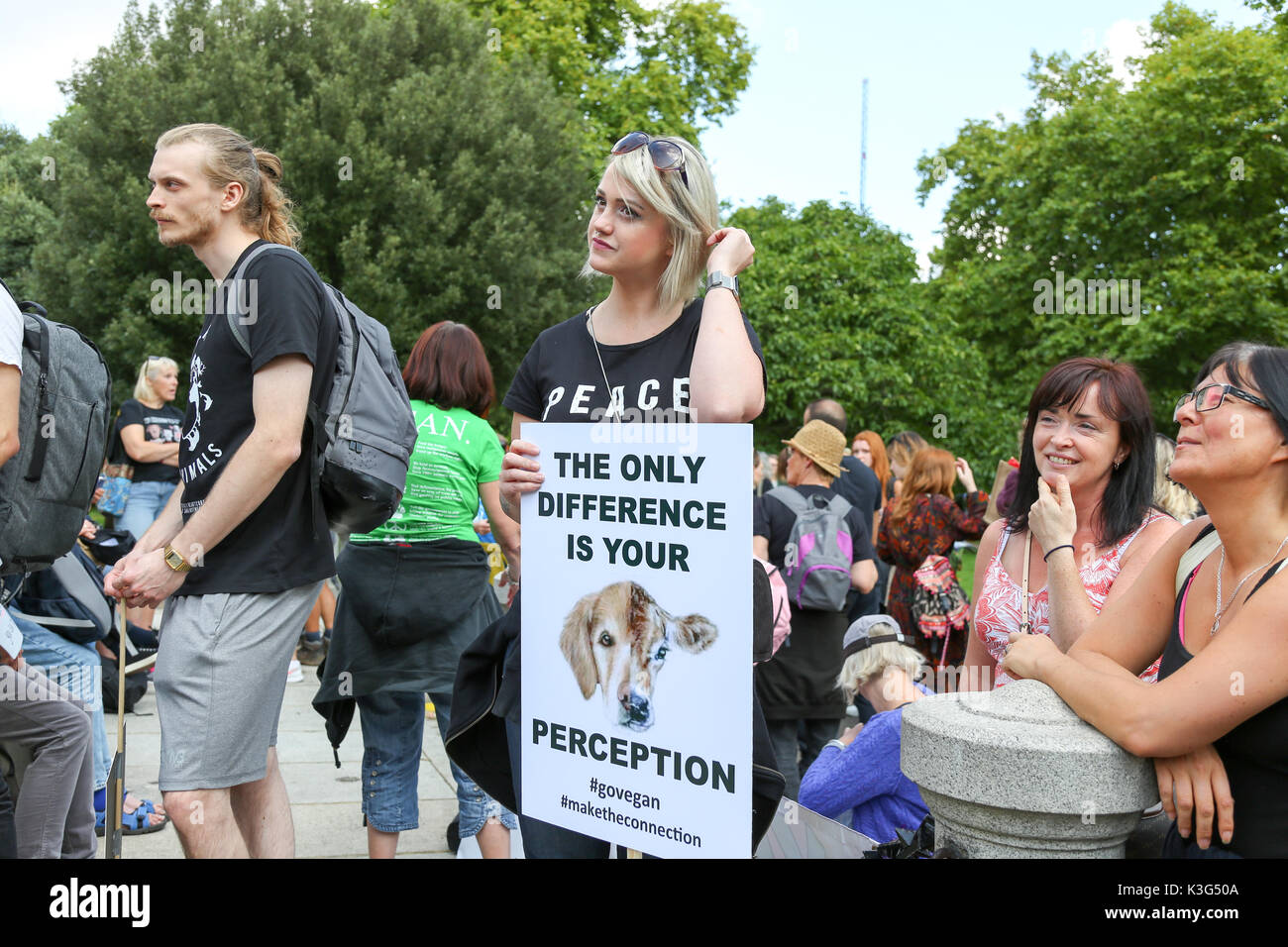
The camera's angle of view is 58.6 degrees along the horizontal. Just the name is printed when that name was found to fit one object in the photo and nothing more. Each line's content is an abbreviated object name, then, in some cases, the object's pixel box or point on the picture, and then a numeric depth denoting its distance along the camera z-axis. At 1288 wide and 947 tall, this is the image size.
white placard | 2.10
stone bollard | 2.20
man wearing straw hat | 5.66
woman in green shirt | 4.12
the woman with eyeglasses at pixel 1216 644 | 2.14
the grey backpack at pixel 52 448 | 3.18
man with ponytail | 2.84
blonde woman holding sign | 2.43
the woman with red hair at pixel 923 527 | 6.65
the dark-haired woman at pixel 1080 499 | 3.12
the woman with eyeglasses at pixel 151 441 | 8.56
